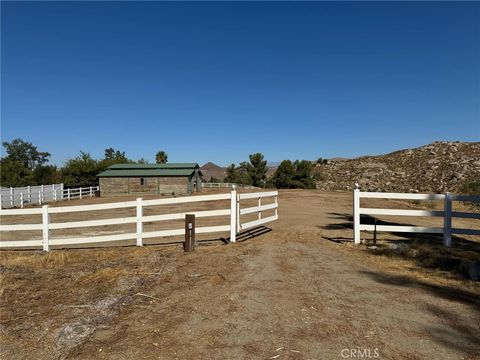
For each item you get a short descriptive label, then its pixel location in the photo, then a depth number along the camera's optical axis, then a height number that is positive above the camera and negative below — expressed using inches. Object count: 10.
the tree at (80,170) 1983.3 +18.9
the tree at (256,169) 2755.9 +41.8
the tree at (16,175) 2028.8 -12.8
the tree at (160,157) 3201.3 +156.2
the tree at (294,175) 2230.6 -4.4
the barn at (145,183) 1674.5 -44.7
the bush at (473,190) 749.3 -34.1
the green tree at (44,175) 2013.8 -11.5
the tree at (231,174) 3127.2 +0.8
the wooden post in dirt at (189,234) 345.4 -61.0
